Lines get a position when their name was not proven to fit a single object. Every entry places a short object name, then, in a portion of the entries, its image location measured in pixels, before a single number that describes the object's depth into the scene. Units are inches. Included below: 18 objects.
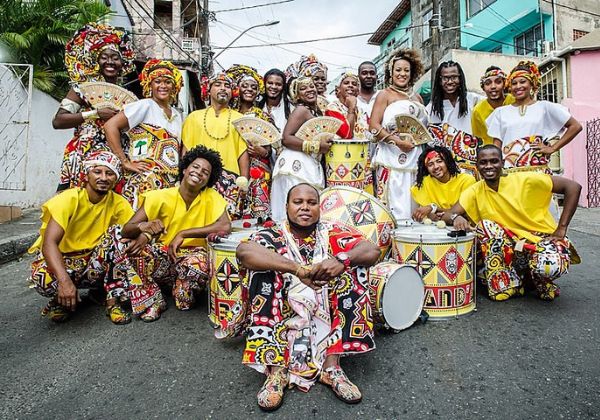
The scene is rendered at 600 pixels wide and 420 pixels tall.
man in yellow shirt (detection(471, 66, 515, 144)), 176.9
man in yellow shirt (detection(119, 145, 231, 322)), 128.5
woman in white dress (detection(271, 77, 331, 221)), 154.4
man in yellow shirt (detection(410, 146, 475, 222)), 155.8
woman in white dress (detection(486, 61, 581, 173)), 157.9
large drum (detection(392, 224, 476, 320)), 126.0
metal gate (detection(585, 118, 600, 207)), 468.8
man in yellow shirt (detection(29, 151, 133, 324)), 120.3
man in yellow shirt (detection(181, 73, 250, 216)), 158.7
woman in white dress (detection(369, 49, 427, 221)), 165.9
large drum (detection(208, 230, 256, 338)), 111.7
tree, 344.2
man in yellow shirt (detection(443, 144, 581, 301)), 137.0
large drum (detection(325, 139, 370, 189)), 157.8
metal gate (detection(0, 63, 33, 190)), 301.1
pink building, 474.9
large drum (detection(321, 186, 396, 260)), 133.0
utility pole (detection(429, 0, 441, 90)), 521.5
